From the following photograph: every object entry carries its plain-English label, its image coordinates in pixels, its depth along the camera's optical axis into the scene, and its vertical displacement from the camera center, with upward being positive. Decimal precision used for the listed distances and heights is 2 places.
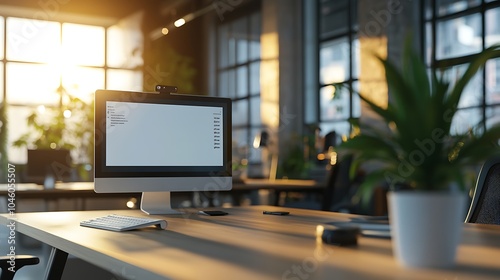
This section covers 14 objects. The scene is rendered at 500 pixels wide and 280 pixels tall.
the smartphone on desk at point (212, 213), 2.67 -0.26
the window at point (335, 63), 9.57 +1.33
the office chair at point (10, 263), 1.91 -0.33
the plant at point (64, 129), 11.28 +0.37
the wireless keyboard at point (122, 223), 1.97 -0.23
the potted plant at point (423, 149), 1.01 +0.00
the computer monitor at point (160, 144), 2.62 +0.02
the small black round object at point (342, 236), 1.55 -0.20
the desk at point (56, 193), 4.86 -0.32
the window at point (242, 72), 11.66 +1.46
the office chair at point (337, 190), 5.62 -0.34
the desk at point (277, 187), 5.86 -0.34
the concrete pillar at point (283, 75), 10.74 +1.26
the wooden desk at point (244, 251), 1.17 -0.23
